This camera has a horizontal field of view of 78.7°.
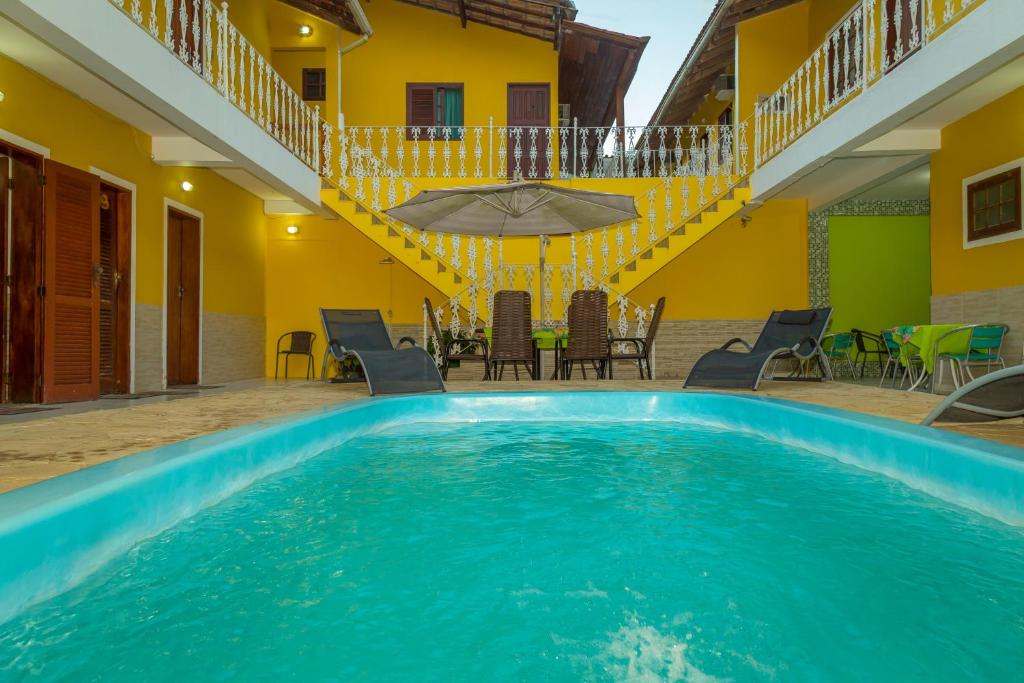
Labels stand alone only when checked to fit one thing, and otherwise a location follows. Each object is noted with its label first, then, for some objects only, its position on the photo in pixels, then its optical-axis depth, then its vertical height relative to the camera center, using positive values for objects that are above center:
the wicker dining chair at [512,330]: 6.29 +0.10
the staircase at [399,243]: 8.08 +1.29
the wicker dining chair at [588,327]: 6.38 +0.14
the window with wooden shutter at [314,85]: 11.03 +4.50
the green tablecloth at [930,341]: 5.62 +0.00
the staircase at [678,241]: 8.27 +1.34
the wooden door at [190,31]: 5.84 +3.61
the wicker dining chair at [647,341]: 6.51 -0.01
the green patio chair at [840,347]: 8.64 -0.09
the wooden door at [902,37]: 5.53 +3.52
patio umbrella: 6.41 +1.43
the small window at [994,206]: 6.25 +1.42
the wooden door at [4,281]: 5.19 +0.48
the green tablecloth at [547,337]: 7.05 +0.03
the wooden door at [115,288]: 6.43 +0.53
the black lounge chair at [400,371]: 5.20 -0.27
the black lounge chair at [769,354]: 5.44 -0.12
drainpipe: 9.00 +4.80
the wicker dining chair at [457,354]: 6.50 -0.14
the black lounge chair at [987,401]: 2.79 -0.28
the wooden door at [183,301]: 7.88 +0.49
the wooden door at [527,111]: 11.01 +4.07
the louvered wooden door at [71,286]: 5.52 +0.49
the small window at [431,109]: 11.02 +4.08
